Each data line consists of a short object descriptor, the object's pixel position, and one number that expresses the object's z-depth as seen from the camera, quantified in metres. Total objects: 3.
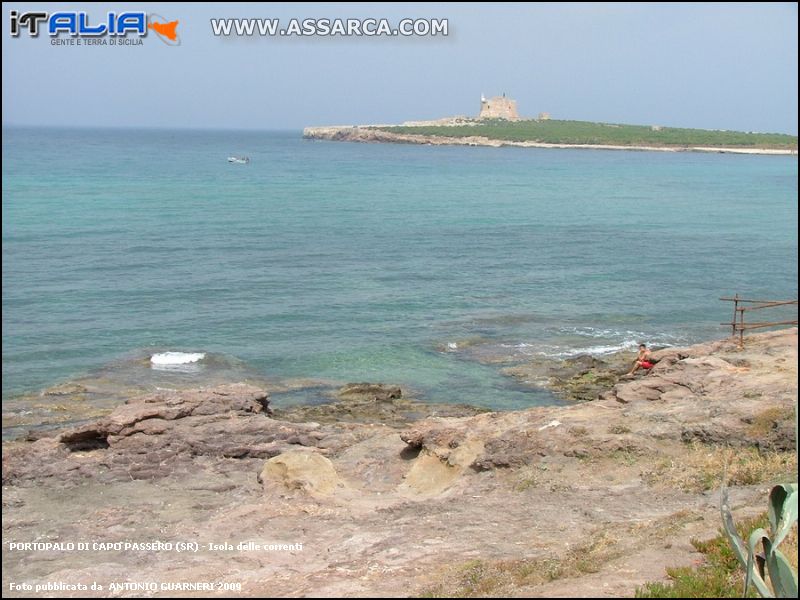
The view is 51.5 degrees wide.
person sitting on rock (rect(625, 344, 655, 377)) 21.41
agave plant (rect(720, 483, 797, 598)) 7.23
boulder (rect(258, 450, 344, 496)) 14.55
